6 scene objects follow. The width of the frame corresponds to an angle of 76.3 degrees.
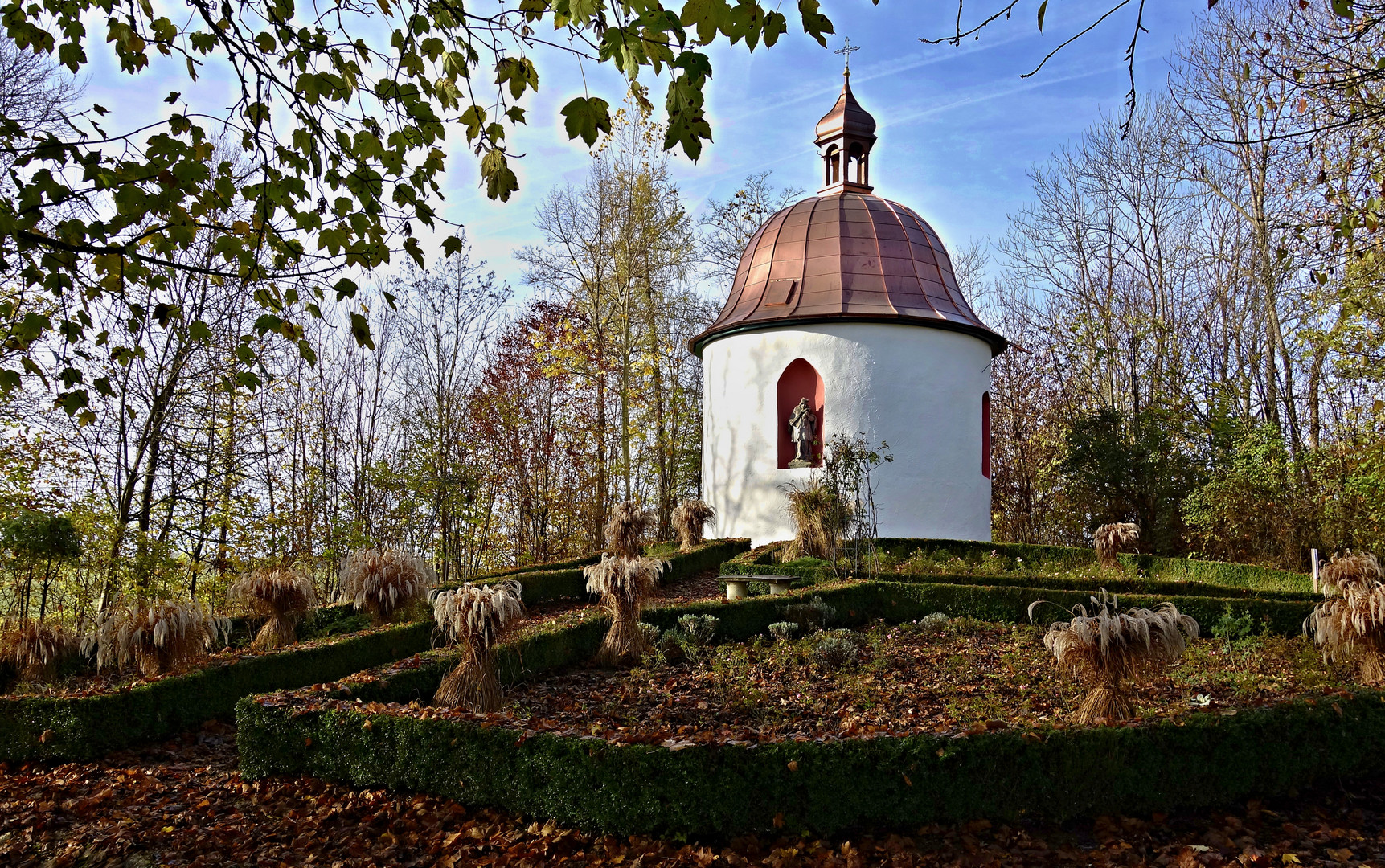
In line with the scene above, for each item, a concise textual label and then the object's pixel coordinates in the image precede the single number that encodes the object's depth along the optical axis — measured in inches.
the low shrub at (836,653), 307.0
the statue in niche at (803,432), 610.2
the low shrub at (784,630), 349.4
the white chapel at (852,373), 607.5
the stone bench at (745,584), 435.2
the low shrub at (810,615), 366.6
